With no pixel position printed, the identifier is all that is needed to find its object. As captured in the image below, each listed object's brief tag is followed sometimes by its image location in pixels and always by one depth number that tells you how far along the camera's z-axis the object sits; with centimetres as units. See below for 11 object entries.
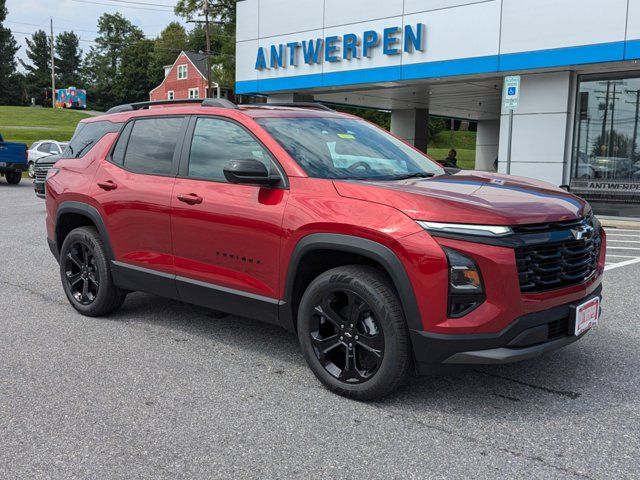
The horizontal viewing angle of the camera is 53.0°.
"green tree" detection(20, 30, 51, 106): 11462
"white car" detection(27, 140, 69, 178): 2638
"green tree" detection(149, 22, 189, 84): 9581
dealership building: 1542
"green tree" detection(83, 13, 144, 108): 11775
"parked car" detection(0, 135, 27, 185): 2291
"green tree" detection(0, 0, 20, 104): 9700
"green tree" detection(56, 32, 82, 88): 12231
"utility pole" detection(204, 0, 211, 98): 4298
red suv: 339
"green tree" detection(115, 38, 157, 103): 10000
